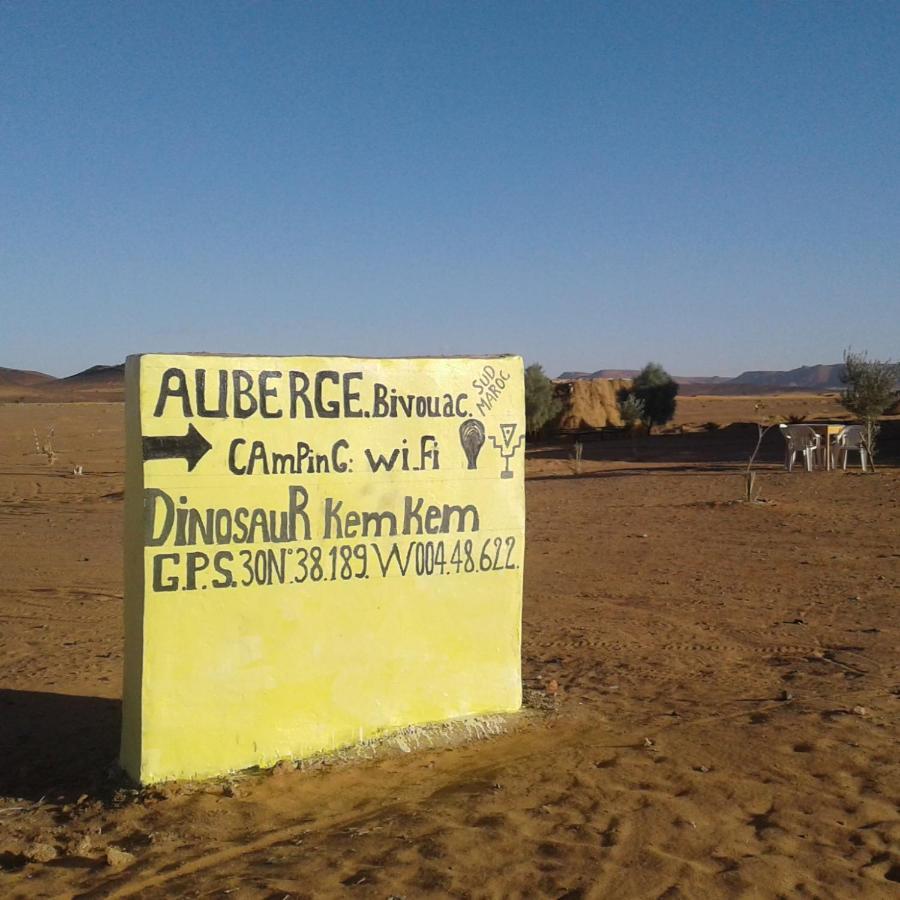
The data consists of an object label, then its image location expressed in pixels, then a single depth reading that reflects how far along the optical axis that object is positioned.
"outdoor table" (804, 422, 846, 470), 25.38
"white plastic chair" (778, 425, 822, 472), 25.03
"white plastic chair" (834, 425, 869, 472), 25.42
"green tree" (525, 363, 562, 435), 47.00
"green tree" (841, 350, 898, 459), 32.31
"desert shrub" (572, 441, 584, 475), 28.42
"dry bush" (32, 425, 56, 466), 32.38
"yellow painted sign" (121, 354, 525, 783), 5.62
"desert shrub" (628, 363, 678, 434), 50.59
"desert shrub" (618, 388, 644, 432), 48.38
